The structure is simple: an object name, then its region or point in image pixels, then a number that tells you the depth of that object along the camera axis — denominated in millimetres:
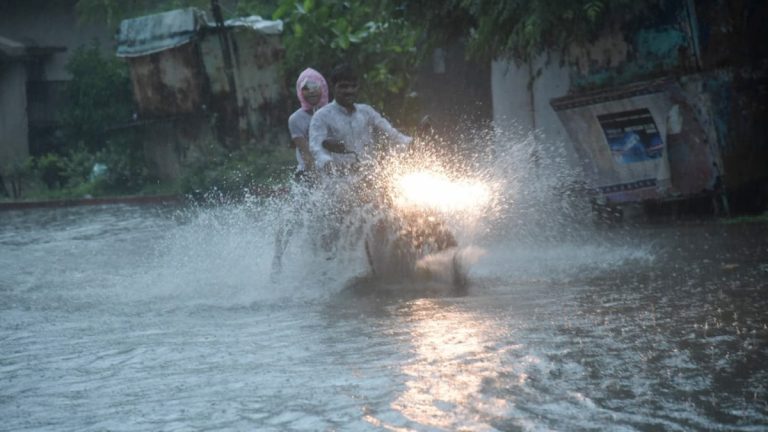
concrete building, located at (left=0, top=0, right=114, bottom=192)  32562
